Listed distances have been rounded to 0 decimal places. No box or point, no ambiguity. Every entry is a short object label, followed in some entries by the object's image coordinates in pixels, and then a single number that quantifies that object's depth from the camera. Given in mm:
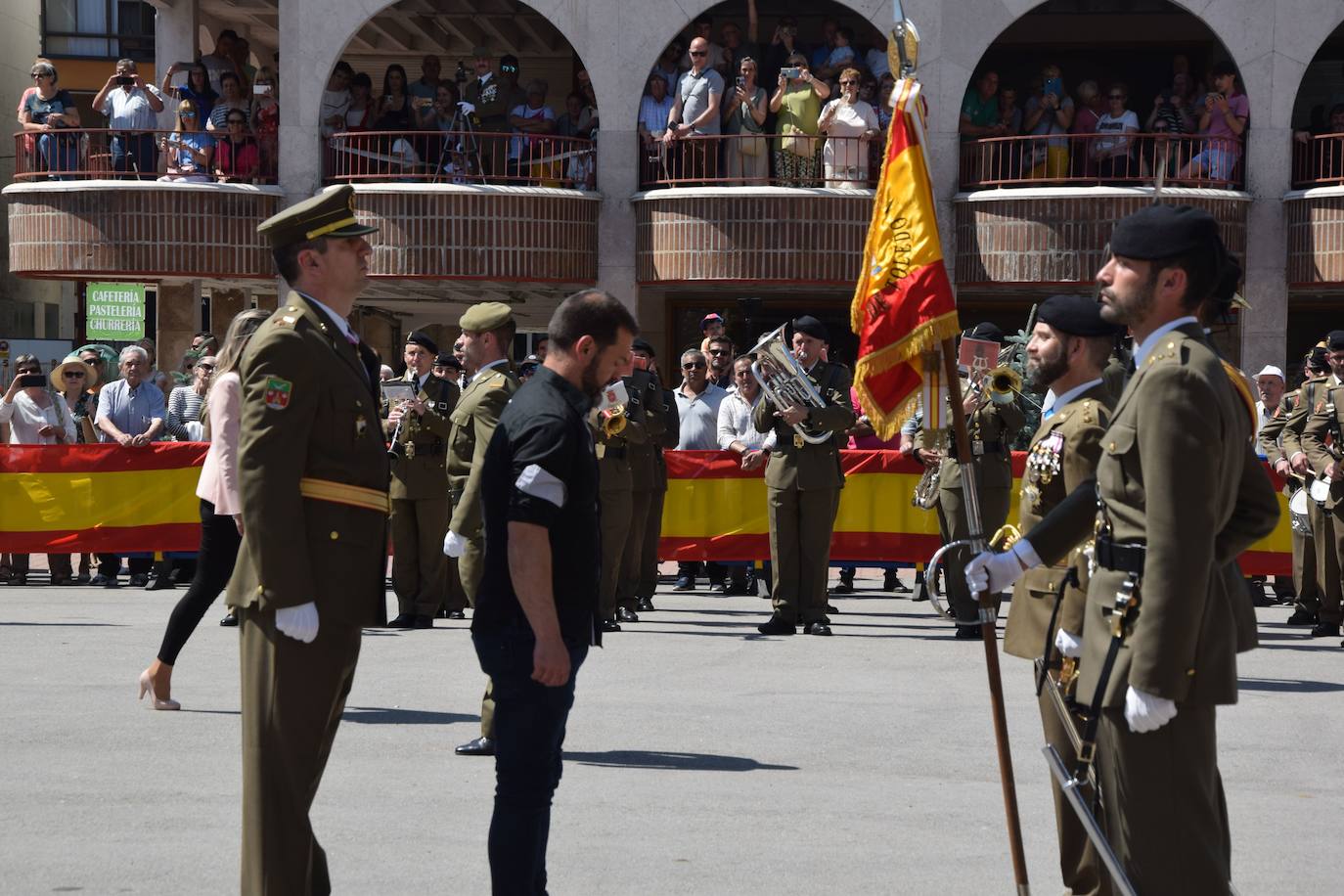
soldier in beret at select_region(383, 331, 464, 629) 13148
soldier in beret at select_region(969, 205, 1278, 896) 4312
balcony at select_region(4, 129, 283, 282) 24609
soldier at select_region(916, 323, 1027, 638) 12625
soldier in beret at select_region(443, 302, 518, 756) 8789
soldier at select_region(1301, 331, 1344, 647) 12852
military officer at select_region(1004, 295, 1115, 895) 5566
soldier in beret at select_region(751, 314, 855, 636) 12789
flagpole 5332
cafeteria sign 29672
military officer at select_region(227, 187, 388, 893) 5152
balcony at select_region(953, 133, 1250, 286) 23984
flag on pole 5938
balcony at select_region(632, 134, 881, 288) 24188
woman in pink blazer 8586
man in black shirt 5086
